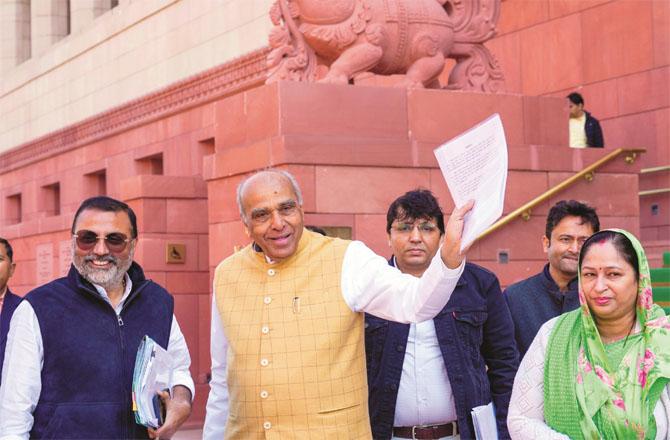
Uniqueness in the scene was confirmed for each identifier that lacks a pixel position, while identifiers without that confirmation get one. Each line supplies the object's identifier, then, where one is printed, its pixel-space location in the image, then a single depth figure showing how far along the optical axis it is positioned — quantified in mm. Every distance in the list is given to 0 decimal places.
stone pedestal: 9391
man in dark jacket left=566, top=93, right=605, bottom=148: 12320
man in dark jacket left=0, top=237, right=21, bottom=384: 6121
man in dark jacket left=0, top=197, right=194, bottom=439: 4168
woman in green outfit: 3977
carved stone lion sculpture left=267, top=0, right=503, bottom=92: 9977
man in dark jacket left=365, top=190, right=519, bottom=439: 4988
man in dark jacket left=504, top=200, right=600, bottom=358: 5766
